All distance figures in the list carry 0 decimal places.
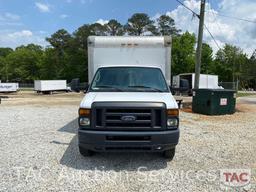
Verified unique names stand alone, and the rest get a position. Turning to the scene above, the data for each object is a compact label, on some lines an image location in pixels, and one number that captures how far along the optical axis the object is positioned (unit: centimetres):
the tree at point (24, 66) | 6149
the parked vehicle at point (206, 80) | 2387
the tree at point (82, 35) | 4932
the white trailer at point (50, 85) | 2986
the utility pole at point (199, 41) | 1149
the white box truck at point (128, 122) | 348
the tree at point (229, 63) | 4245
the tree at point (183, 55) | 3794
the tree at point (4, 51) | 8594
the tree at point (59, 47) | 5390
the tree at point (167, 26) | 4551
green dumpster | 901
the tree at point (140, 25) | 4603
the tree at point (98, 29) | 4815
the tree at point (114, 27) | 4782
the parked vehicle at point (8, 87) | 3239
